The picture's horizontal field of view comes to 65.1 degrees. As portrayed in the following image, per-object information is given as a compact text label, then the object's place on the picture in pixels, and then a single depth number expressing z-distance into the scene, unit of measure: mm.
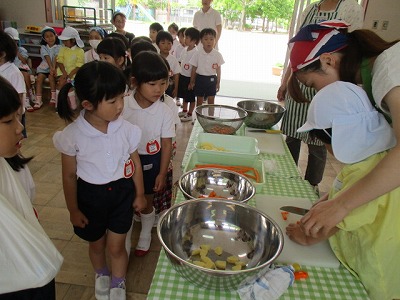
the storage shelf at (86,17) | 4840
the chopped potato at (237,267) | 769
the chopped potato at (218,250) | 829
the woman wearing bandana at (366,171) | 679
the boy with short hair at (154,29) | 3885
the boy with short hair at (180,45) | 4258
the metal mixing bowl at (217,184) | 1084
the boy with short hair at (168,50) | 3014
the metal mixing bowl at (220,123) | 1567
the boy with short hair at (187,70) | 3729
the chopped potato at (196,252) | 824
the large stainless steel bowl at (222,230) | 811
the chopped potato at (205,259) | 777
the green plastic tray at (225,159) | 1267
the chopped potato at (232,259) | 802
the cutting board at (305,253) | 800
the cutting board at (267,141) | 1513
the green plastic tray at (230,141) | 1430
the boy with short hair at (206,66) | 3490
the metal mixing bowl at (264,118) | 1694
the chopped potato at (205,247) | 834
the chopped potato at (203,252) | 811
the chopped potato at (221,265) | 765
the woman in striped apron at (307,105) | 1601
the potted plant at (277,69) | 6875
